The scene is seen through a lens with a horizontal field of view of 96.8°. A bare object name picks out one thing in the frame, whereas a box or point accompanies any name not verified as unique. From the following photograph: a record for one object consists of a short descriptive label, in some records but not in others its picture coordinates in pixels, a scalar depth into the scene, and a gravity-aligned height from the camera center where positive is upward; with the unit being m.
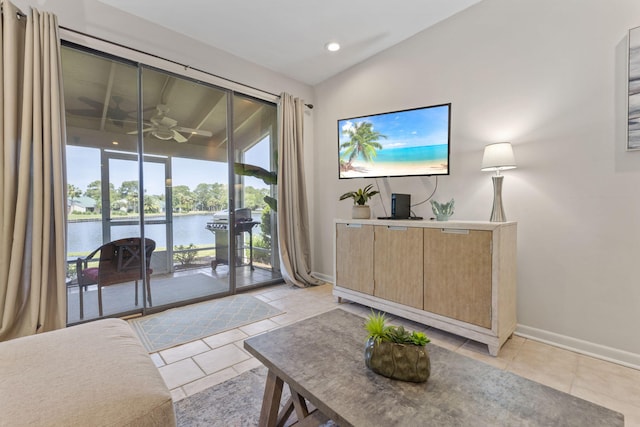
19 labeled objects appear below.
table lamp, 2.17 +0.34
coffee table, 0.84 -0.62
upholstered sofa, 0.78 -0.54
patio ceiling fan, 2.75 +0.85
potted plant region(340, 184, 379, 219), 3.02 +0.07
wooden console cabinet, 1.99 -0.53
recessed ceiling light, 3.01 +1.75
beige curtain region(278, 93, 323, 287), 3.54 +0.21
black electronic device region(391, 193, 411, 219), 2.64 +0.02
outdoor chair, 2.46 -0.48
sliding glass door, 2.42 +0.32
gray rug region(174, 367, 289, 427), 1.39 -1.02
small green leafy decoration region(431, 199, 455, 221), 2.39 -0.03
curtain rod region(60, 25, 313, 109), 2.28 +1.45
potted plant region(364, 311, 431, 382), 1.01 -0.53
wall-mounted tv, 2.63 +0.67
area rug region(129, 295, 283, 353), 2.23 -0.98
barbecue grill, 3.24 -0.27
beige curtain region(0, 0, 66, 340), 1.94 +0.26
